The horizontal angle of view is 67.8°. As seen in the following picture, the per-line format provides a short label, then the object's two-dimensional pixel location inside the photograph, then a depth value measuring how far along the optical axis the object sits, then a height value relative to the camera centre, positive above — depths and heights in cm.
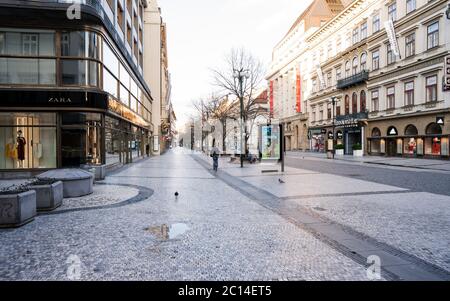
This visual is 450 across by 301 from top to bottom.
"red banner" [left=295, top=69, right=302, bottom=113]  6525 +992
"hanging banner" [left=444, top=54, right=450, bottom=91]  2526 +515
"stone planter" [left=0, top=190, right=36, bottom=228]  664 -129
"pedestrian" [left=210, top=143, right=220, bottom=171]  2075 -62
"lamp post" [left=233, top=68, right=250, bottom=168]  2488 +520
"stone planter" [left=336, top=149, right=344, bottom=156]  4527 -102
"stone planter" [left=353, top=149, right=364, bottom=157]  4000 -101
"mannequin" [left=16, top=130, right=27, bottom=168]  1641 -6
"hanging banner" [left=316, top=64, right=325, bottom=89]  5372 +1116
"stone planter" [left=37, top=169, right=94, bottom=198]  1027 -108
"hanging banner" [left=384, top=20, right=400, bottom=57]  3394 +1082
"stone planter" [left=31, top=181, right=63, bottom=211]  825 -127
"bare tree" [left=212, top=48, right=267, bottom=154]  3216 +643
